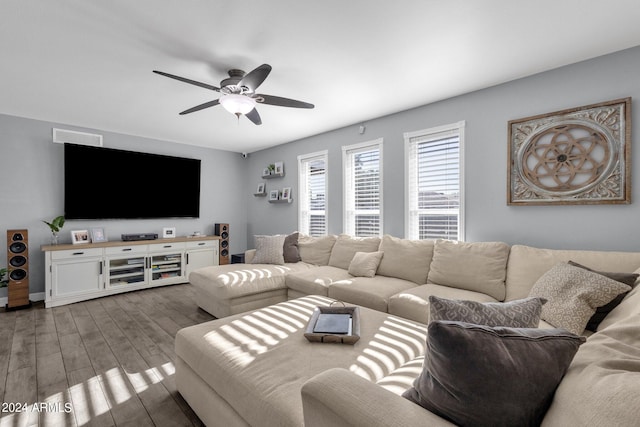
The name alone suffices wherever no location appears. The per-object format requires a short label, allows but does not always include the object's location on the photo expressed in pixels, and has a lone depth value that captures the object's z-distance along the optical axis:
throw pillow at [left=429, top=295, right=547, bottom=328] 1.08
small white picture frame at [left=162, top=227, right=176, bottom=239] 5.12
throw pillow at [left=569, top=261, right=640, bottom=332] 1.71
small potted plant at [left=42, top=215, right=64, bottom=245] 3.96
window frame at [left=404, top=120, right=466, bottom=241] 3.20
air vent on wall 4.17
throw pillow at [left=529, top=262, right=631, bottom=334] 1.68
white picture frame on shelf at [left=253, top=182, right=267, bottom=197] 5.77
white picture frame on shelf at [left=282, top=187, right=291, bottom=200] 5.24
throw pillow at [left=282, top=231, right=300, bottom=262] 4.23
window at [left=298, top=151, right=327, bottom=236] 4.79
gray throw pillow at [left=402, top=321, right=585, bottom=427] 0.76
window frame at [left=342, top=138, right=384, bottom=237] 4.19
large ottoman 1.26
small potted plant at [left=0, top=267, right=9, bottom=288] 3.52
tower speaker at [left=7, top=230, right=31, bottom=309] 3.64
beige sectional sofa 0.80
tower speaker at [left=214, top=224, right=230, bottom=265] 5.51
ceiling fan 2.30
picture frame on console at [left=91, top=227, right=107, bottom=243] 4.40
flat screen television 4.29
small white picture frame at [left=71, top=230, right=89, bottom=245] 4.21
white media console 3.86
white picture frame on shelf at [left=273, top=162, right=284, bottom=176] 5.38
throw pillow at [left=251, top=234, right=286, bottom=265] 4.10
